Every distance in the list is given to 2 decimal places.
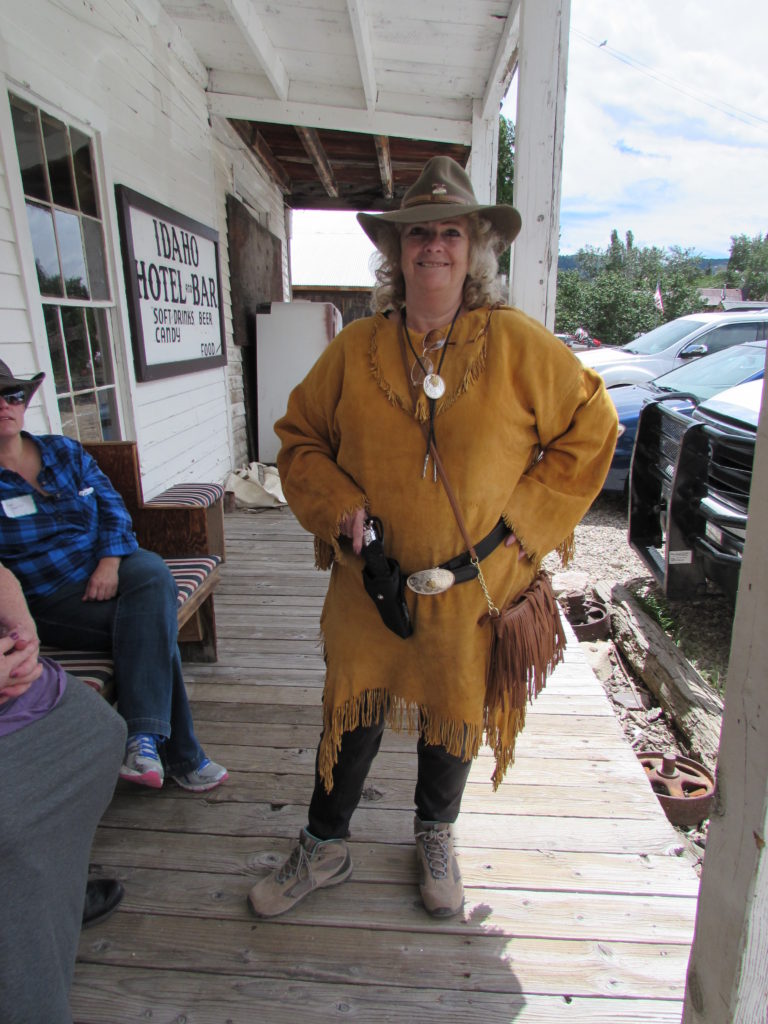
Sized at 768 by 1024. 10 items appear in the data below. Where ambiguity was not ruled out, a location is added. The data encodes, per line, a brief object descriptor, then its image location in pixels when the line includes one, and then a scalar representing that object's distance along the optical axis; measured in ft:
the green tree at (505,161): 36.38
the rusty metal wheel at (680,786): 7.41
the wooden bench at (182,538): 7.87
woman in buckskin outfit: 4.27
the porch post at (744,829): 2.82
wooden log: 8.82
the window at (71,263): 8.33
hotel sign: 11.15
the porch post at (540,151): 7.78
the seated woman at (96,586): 5.77
